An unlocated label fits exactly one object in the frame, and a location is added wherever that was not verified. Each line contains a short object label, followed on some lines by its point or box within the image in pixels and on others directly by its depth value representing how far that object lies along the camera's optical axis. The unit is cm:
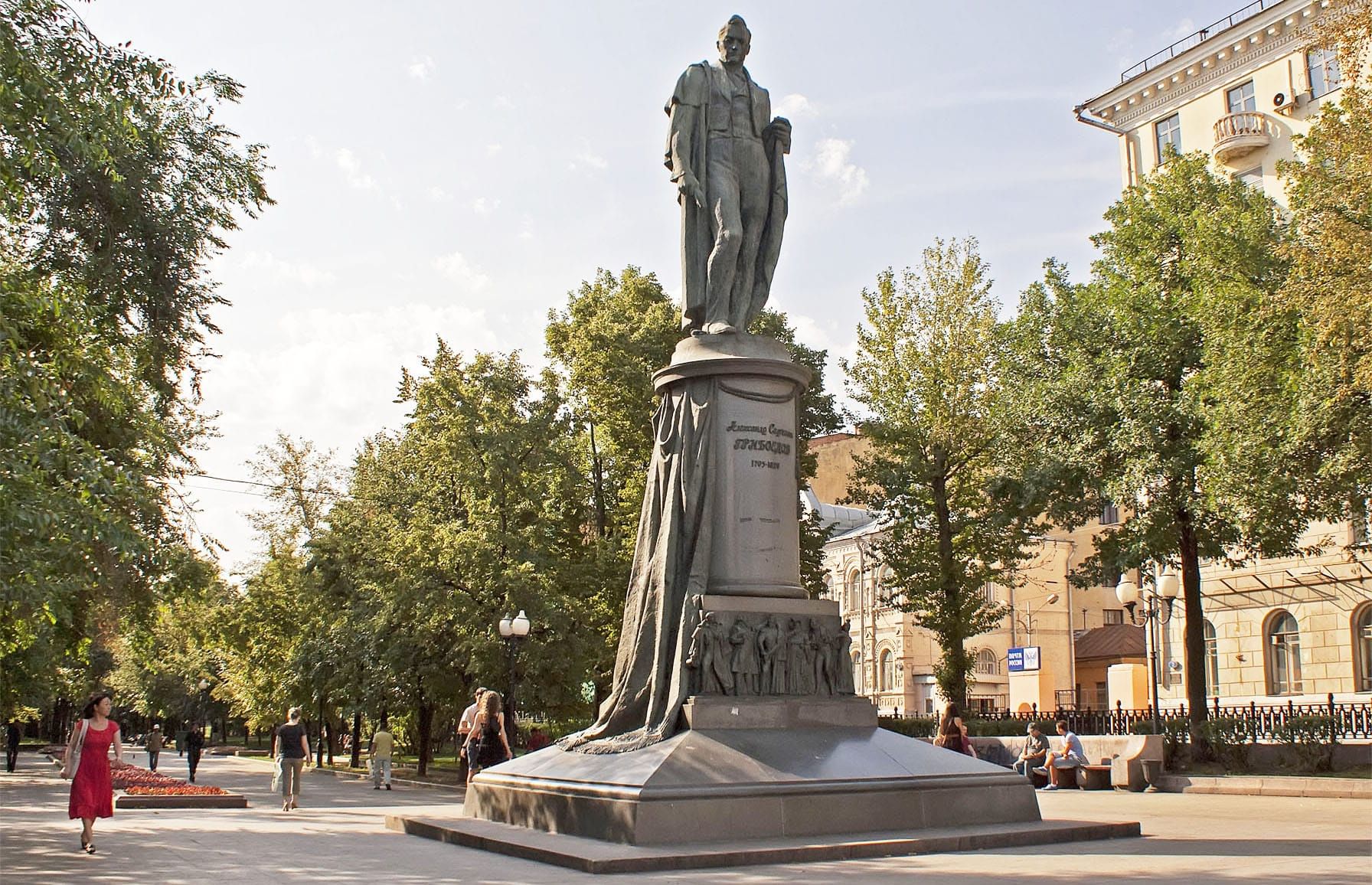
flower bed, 1944
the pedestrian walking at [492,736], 1648
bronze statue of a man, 1337
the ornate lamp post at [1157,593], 2456
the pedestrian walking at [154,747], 3875
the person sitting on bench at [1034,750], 2114
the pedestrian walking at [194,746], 3122
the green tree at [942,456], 3144
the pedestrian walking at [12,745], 4247
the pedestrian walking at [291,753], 1991
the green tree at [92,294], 931
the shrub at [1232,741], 2395
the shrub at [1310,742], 2253
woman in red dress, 1202
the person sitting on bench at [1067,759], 2103
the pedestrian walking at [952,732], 1820
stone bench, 2138
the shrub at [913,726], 3111
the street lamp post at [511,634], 2542
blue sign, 5122
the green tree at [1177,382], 2444
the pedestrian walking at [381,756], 2756
